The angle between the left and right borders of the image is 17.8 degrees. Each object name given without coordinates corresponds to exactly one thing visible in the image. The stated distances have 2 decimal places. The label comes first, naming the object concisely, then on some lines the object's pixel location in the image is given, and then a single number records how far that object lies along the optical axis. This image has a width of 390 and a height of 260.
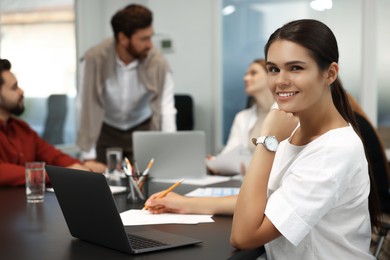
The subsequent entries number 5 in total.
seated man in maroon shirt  5.19
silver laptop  5.08
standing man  6.07
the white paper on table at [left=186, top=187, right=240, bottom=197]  4.61
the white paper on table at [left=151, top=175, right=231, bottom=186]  4.99
